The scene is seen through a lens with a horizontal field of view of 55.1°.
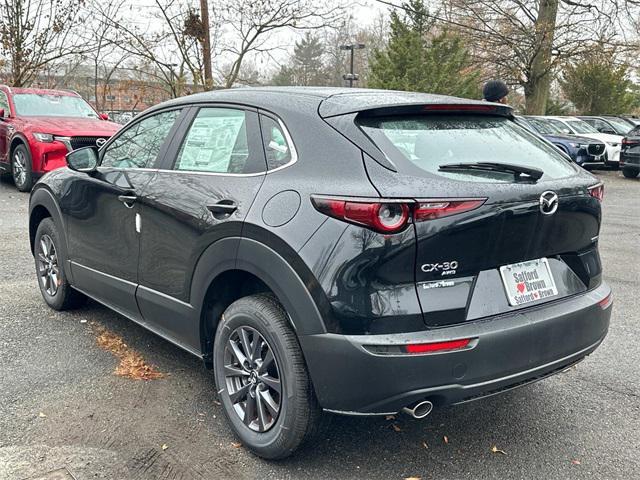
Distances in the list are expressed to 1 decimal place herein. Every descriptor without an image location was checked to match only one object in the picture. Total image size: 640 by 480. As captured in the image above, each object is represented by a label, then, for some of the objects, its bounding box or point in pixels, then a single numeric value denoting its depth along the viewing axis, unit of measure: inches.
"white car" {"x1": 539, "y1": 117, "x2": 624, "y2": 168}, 677.3
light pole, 1049.7
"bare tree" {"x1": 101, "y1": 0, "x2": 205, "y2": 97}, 683.4
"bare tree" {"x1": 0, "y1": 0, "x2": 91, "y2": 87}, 689.0
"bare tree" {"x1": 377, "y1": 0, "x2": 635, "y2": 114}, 889.5
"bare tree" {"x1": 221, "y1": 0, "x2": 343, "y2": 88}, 701.8
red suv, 379.6
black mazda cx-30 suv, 93.0
